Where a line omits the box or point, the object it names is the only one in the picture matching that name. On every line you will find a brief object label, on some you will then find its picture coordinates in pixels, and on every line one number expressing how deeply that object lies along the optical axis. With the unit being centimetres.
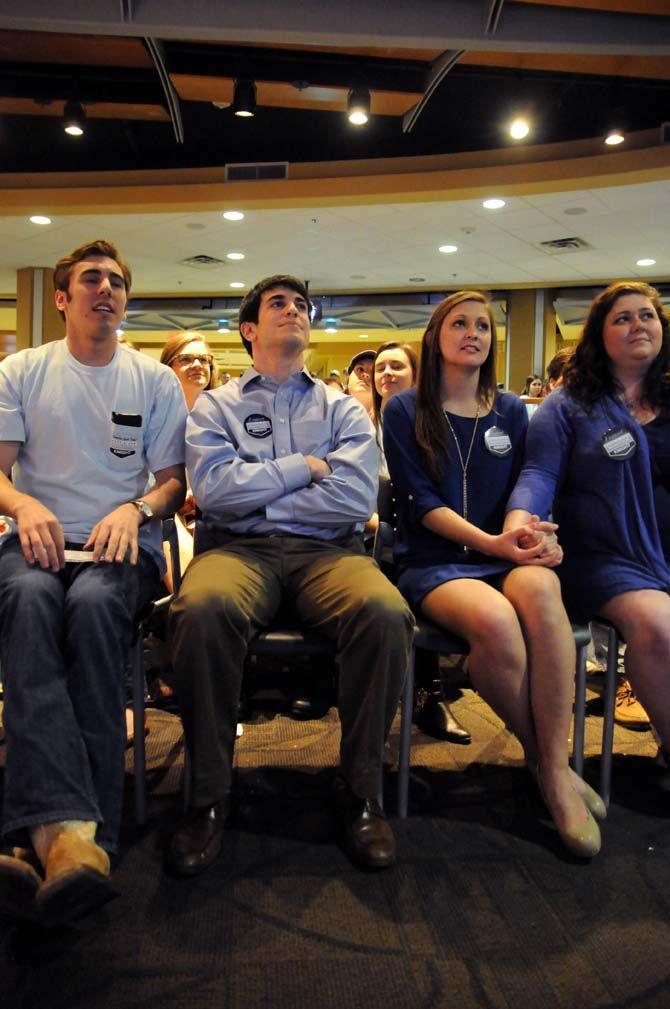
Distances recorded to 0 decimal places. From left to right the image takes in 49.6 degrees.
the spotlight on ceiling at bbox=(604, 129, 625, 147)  559
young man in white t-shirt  142
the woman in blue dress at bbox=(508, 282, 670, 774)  192
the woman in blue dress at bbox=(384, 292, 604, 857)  178
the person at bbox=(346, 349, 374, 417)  372
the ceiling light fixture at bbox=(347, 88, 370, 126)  521
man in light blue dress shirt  168
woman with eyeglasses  333
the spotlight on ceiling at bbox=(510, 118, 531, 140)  578
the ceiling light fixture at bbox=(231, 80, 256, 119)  517
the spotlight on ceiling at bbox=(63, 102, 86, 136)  549
